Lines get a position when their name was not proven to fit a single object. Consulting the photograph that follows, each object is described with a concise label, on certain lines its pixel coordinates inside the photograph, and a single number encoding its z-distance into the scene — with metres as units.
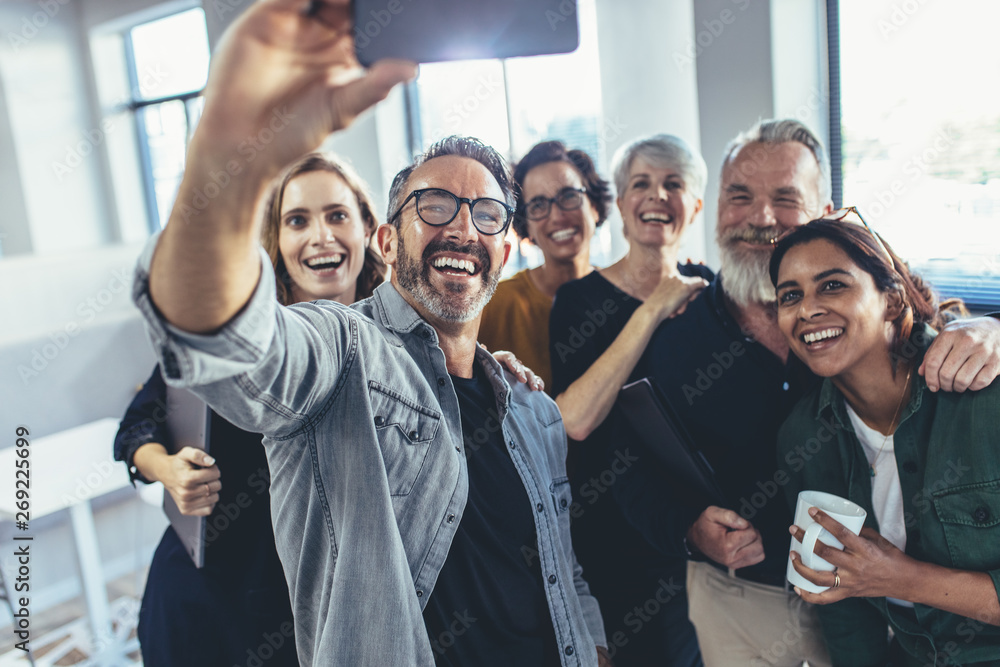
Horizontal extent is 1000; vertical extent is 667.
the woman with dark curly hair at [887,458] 1.14
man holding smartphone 0.55
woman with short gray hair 1.62
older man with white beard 1.47
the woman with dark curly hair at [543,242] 1.97
